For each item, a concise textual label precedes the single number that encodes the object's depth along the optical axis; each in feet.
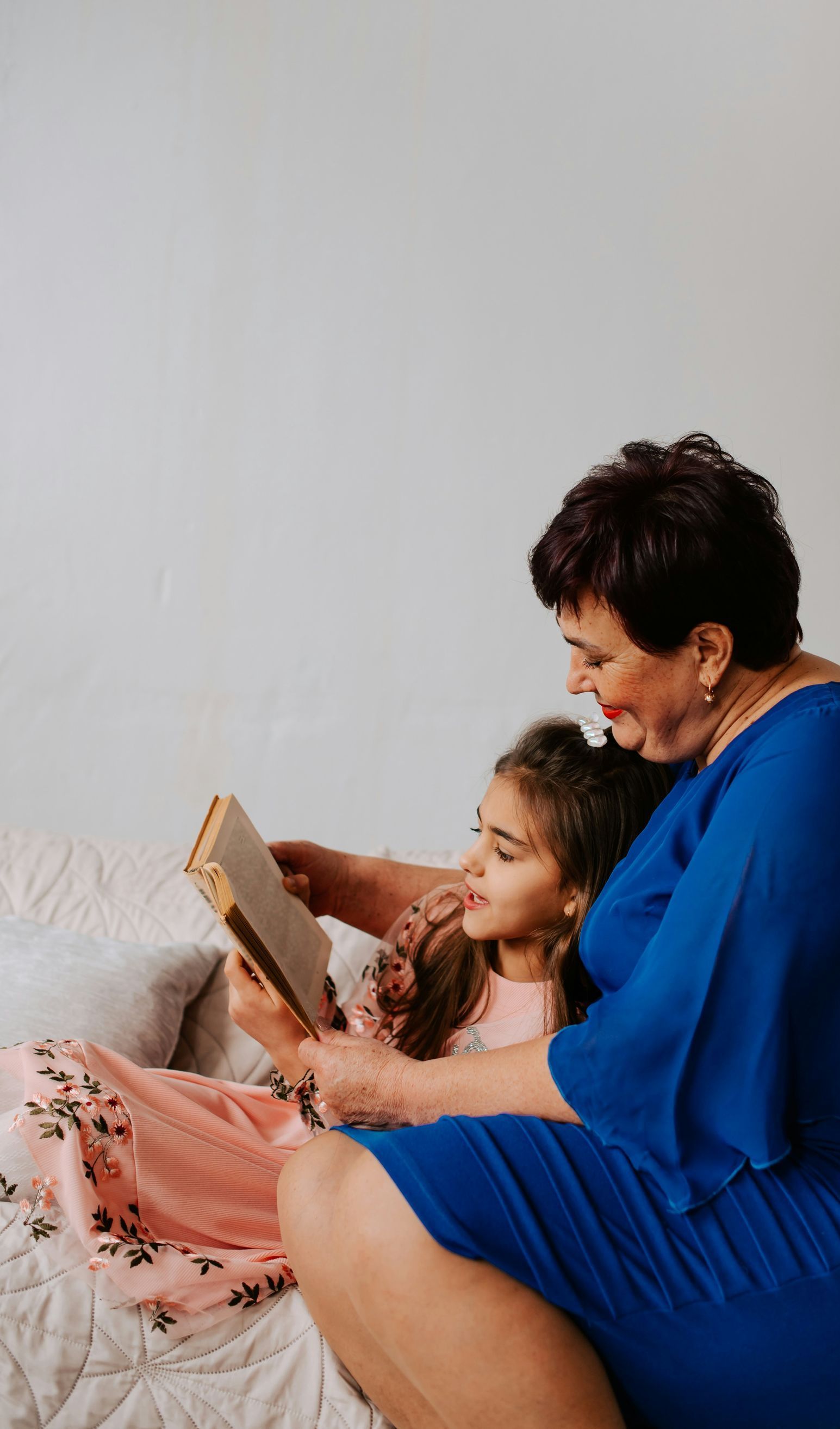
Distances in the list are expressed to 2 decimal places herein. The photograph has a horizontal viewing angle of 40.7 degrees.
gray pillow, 4.88
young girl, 3.62
